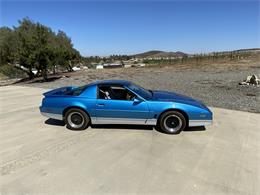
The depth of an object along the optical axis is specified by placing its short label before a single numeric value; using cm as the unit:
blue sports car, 420
